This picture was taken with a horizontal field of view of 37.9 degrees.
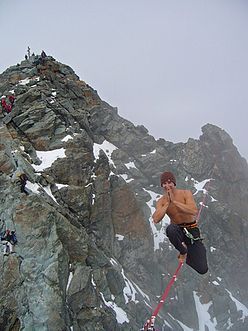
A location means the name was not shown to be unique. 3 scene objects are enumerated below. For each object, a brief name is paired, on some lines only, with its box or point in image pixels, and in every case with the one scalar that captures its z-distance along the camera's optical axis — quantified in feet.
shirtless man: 24.77
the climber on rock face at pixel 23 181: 83.62
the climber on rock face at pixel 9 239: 79.77
